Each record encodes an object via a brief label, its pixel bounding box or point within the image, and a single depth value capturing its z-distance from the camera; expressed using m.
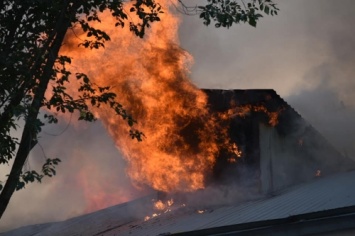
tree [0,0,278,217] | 16.20
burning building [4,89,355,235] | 18.55
